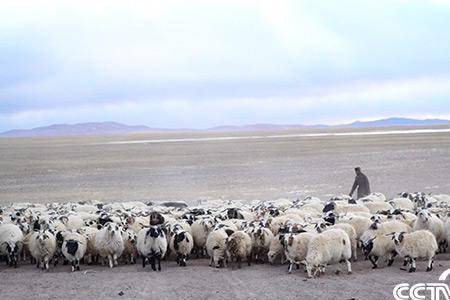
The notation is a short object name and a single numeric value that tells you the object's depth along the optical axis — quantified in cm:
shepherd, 2231
